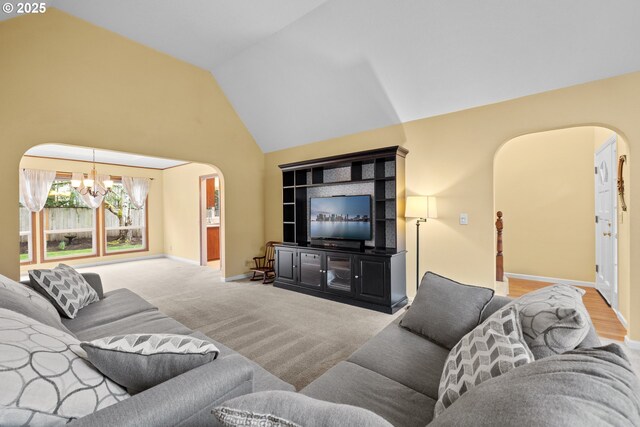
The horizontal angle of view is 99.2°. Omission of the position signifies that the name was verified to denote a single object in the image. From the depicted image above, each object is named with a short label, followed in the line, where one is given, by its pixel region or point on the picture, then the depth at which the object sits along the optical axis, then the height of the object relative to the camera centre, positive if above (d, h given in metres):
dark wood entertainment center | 3.69 -0.52
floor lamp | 3.52 +0.02
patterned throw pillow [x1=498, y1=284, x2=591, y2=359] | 1.10 -0.49
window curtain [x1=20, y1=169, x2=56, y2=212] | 5.85 +0.57
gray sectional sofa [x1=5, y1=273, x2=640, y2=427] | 0.57 -0.61
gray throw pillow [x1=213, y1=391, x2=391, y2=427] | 0.63 -0.49
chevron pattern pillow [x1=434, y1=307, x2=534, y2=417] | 1.02 -0.59
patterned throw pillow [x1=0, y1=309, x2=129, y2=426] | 0.72 -0.50
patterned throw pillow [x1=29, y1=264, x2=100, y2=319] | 2.17 -0.63
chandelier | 5.10 +0.57
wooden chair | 5.16 -1.09
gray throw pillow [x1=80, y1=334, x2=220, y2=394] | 0.97 -0.54
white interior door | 3.39 -0.19
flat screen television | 4.17 -0.11
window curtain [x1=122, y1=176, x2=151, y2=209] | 7.41 +0.66
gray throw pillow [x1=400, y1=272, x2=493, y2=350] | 1.68 -0.66
